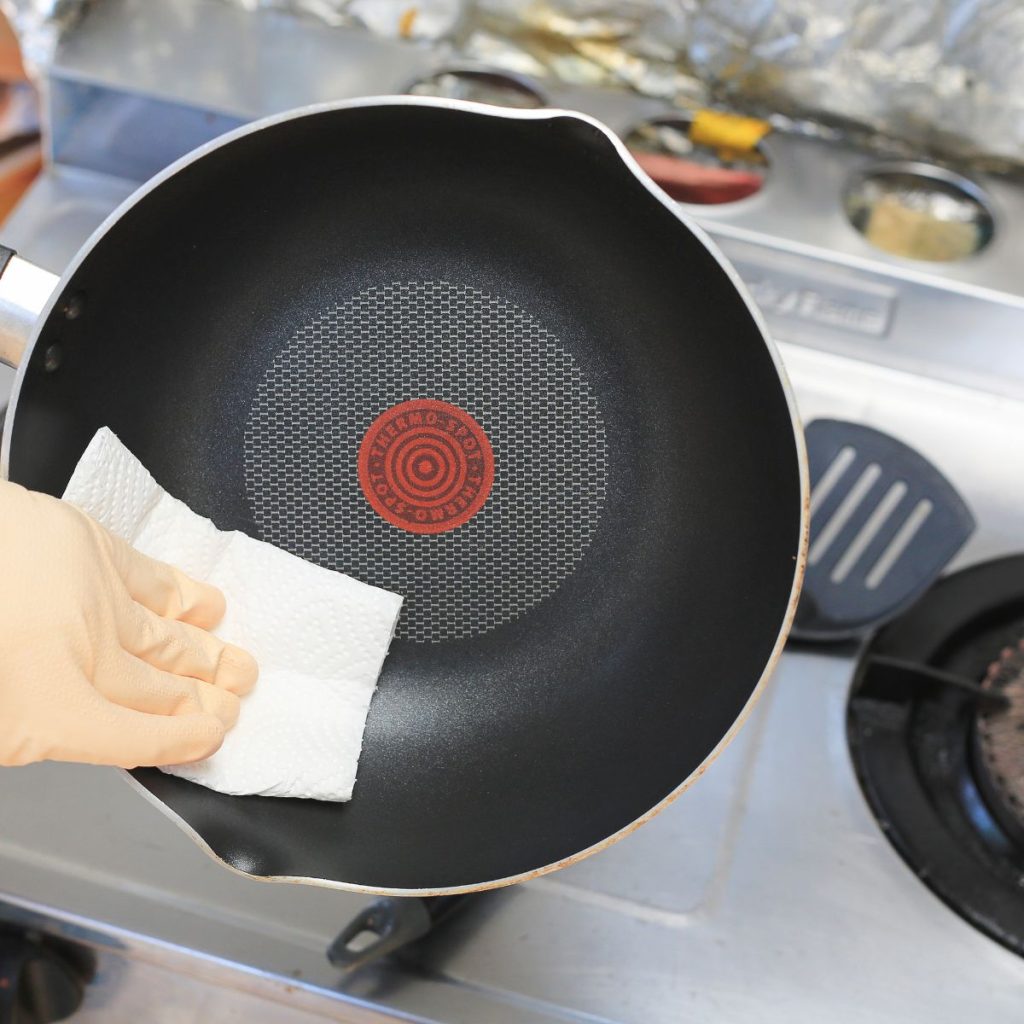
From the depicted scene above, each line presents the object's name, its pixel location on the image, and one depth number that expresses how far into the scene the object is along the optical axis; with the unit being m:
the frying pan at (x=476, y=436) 0.59
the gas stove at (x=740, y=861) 0.67
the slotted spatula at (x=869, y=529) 0.78
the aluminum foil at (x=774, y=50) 0.83
